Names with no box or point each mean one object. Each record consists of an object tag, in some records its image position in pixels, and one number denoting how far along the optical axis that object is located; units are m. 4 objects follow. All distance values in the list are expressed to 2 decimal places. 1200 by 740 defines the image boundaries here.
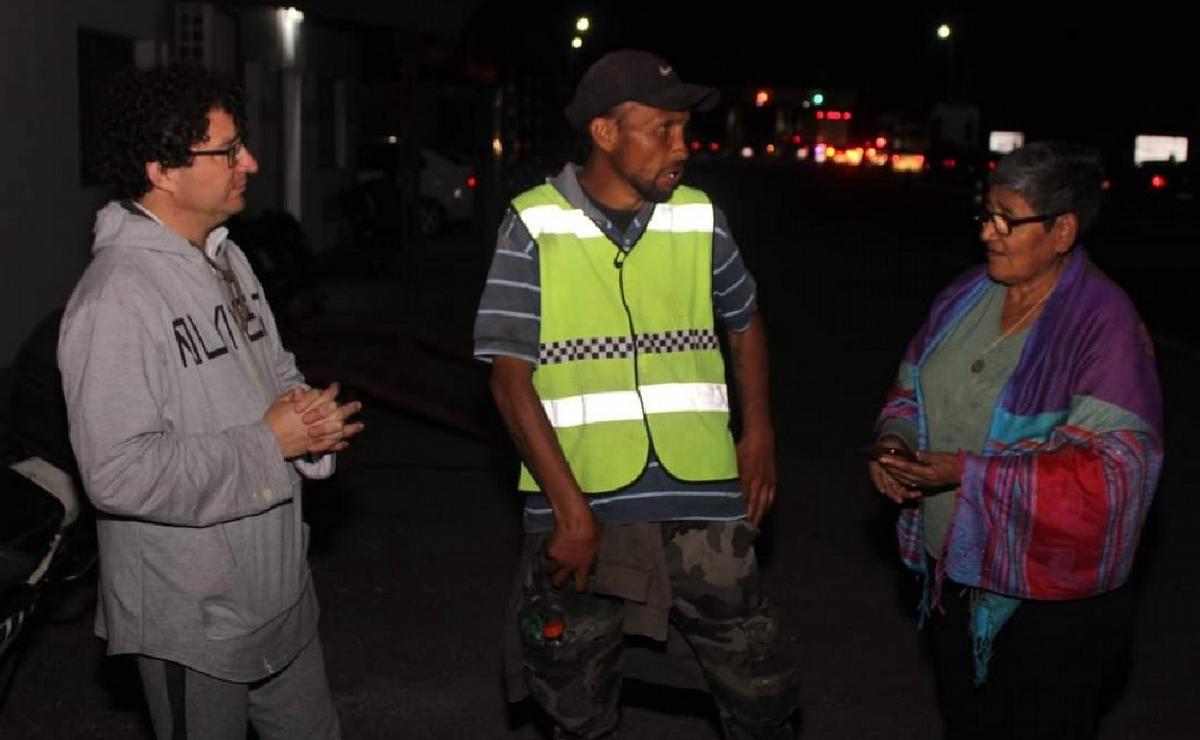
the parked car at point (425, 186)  24.78
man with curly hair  3.24
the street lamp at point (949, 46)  77.09
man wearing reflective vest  3.99
